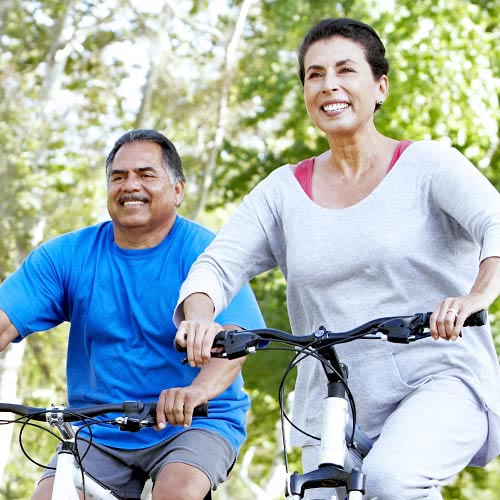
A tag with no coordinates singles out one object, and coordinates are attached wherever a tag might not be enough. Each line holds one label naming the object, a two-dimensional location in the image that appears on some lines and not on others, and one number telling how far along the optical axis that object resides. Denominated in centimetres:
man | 769
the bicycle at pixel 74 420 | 658
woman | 593
